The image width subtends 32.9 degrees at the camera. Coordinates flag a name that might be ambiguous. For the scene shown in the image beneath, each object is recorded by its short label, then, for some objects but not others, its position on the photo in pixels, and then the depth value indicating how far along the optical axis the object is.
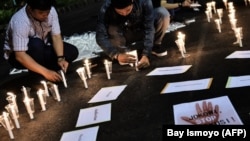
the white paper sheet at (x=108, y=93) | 5.21
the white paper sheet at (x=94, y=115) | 4.56
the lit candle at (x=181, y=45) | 6.14
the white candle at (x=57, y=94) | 5.51
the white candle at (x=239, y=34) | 6.05
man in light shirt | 5.68
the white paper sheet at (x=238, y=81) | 4.64
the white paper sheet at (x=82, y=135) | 4.16
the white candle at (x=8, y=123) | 4.54
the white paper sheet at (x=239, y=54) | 5.61
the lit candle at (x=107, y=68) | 5.88
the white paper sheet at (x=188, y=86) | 4.85
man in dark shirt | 6.11
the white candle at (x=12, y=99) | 5.16
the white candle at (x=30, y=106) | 5.01
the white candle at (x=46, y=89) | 5.57
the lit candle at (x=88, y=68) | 6.12
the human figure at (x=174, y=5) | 8.77
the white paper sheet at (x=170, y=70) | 5.63
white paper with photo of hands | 3.82
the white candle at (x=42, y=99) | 5.17
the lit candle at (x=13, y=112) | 4.73
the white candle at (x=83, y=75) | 5.66
